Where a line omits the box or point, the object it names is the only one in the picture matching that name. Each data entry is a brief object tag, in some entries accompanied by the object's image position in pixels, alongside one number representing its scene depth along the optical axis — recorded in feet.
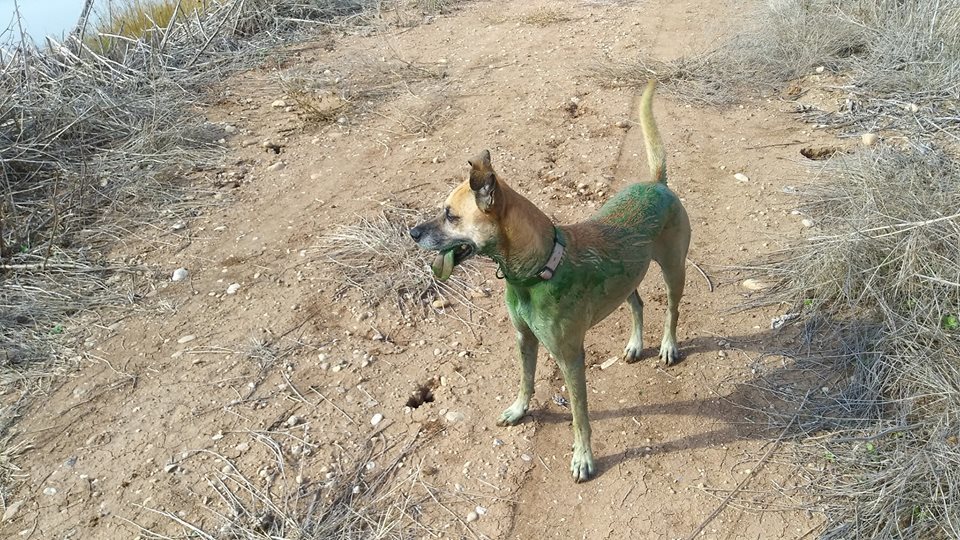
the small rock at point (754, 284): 14.38
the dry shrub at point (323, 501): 9.96
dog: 8.07
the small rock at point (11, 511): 10.43
